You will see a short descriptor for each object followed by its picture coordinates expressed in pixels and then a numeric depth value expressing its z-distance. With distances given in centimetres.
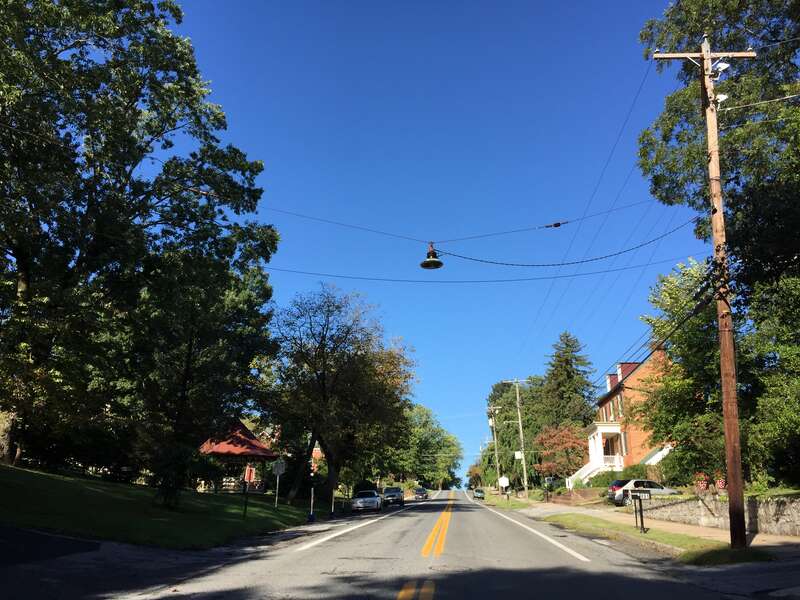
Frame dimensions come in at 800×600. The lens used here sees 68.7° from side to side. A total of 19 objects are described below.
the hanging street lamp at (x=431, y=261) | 1717
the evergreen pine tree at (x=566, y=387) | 6738
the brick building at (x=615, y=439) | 4953
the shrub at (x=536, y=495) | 5809
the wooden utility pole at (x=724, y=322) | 1271
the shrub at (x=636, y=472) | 4019
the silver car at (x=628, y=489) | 3316
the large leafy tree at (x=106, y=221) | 1521
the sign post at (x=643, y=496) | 1772
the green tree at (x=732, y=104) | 1781
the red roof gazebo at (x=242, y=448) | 3903
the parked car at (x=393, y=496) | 4856
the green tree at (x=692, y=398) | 2197
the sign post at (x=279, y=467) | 2645
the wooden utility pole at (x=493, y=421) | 7384
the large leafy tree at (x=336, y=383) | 3581
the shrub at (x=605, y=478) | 4521
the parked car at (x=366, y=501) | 3740
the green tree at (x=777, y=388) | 1448
